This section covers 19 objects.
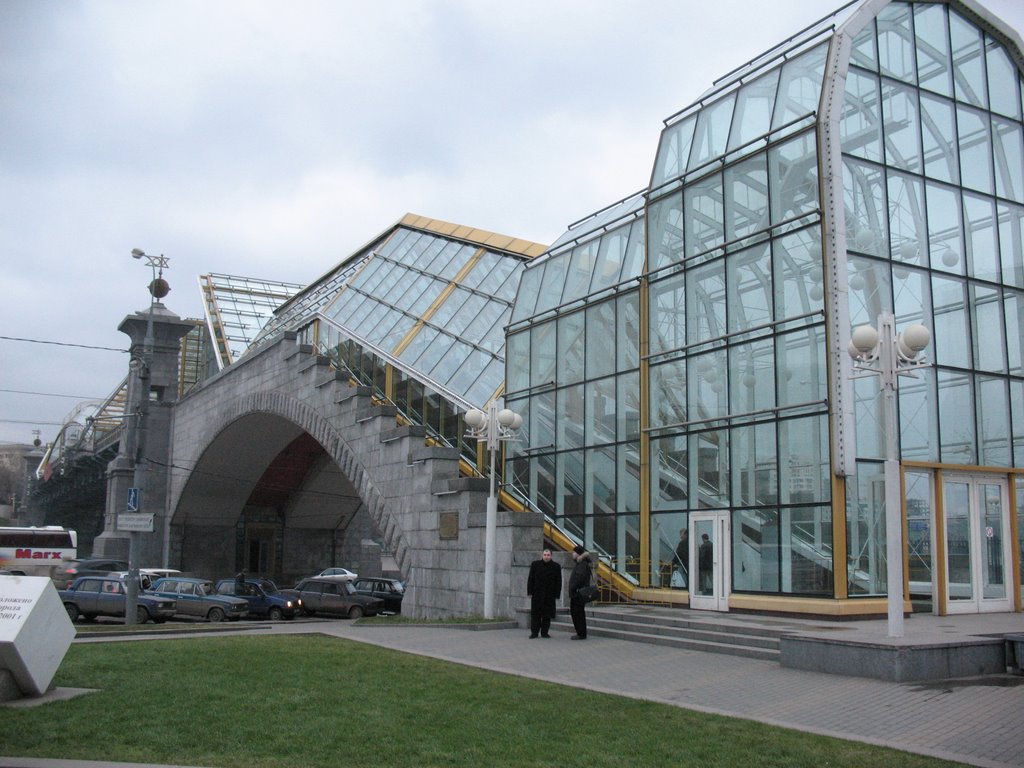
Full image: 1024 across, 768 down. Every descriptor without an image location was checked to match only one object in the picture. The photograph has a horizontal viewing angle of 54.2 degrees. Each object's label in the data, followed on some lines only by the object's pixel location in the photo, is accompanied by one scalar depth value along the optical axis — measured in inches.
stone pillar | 1999.3
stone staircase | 565.9
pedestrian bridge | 905.5
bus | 1808.6
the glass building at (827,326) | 661.9
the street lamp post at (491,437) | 807.7
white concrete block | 387.2
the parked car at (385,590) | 1249.4
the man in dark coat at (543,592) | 686.5
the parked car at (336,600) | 1240.8
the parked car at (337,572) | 1702.3
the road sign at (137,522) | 1002.7
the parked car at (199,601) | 1185.4
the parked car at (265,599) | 1240.2
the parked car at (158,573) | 1580.5
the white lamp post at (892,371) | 496.7
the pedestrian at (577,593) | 659.4
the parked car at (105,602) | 1137.4
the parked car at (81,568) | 1615.4
